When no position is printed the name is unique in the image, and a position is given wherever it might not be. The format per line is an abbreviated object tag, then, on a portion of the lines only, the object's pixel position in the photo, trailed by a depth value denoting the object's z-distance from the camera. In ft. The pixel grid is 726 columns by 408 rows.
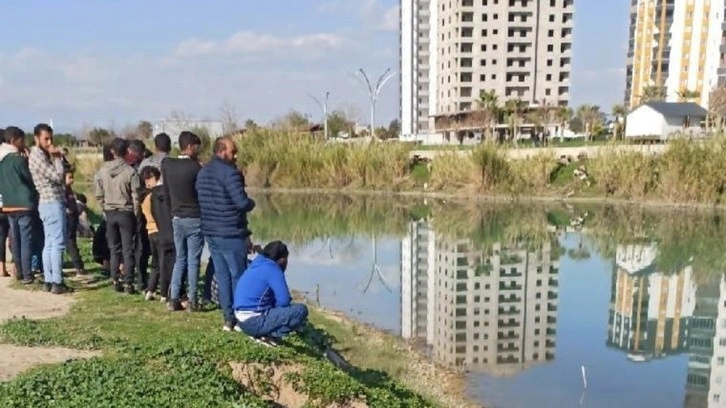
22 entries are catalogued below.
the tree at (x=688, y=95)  185.26
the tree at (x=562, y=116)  178.70
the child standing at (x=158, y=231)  20.65
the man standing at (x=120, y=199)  21.89
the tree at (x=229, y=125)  116.07
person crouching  16.21
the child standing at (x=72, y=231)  25.62
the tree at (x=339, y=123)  191.90
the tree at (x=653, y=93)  205.16
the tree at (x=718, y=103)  138.72
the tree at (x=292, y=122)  107.61
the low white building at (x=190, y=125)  112.98
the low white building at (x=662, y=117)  147.43
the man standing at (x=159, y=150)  21.63
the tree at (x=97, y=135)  166.91
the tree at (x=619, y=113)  184.03
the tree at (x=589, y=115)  187.42
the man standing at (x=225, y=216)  17.57
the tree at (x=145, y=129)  156.93
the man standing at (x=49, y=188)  20.94
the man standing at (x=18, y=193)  21.61
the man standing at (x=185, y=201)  19.22
